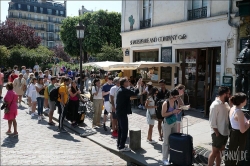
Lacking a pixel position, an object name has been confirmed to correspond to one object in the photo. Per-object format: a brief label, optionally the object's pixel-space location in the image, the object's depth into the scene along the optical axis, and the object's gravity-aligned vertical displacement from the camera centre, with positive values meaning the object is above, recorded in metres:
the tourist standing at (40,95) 10.49 -1.00
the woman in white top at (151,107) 7.20 -0.99
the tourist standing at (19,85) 12.98 -0.74
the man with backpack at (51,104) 9.61 -1.22
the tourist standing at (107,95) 8.86 -0.82
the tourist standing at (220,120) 5.09 -0.93
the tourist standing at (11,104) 7.98 -1.03
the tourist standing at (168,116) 5.69 -0.97
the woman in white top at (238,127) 4.66 -0.98
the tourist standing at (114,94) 7.73 -0.69
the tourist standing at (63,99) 8.76 -0.97
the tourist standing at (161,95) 7.68 -0.74
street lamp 13.26 +1.91
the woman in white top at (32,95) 11.13 -1.04
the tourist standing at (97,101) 8.99 -1.05
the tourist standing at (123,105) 6.51 -0.86
